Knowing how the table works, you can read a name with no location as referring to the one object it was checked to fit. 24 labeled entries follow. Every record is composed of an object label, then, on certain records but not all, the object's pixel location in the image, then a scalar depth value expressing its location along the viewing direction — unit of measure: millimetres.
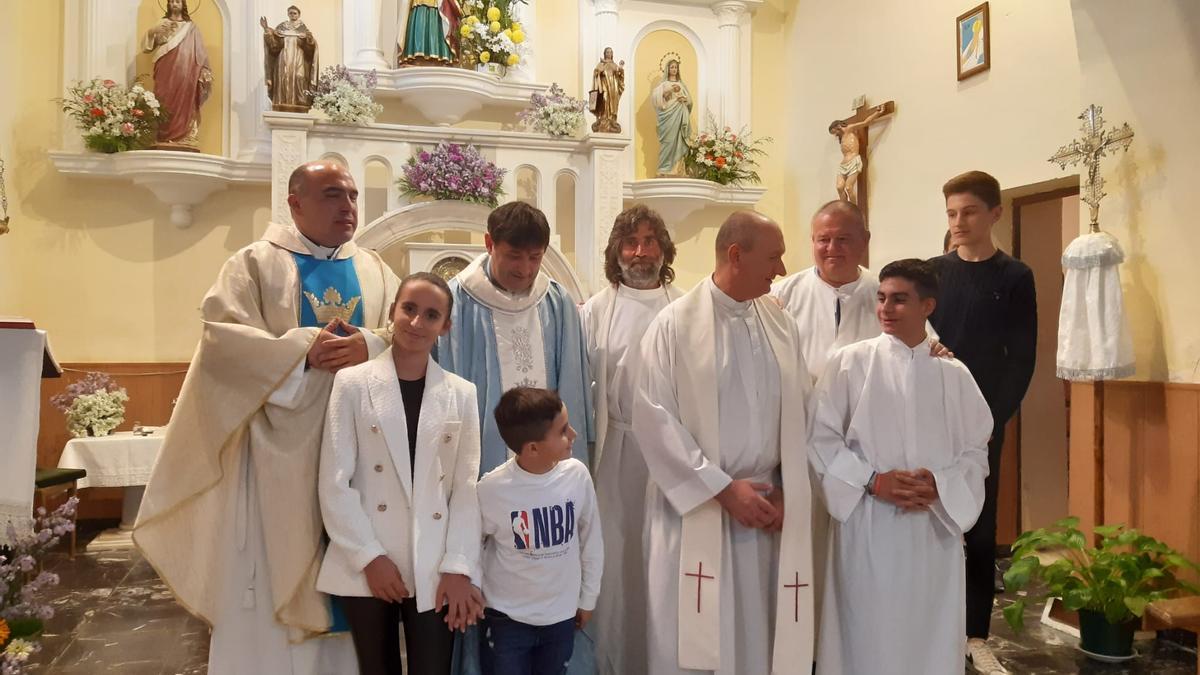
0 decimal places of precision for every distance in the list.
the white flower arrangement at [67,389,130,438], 6883
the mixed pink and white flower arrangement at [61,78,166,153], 7414
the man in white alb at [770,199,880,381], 3301
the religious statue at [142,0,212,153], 7645
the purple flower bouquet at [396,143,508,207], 7727
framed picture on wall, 6230
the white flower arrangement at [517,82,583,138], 8219
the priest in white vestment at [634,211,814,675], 2846
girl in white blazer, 2533
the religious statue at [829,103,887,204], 7785
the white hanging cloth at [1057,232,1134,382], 4625
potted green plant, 4180
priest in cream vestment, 2799
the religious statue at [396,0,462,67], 8141
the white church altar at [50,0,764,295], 7641
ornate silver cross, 4906
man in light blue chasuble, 3020
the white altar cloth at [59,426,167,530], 6590
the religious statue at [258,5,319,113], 7449
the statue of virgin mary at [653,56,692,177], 8930
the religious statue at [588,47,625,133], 8182
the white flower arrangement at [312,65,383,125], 7535
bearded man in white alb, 3434
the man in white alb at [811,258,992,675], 2922
